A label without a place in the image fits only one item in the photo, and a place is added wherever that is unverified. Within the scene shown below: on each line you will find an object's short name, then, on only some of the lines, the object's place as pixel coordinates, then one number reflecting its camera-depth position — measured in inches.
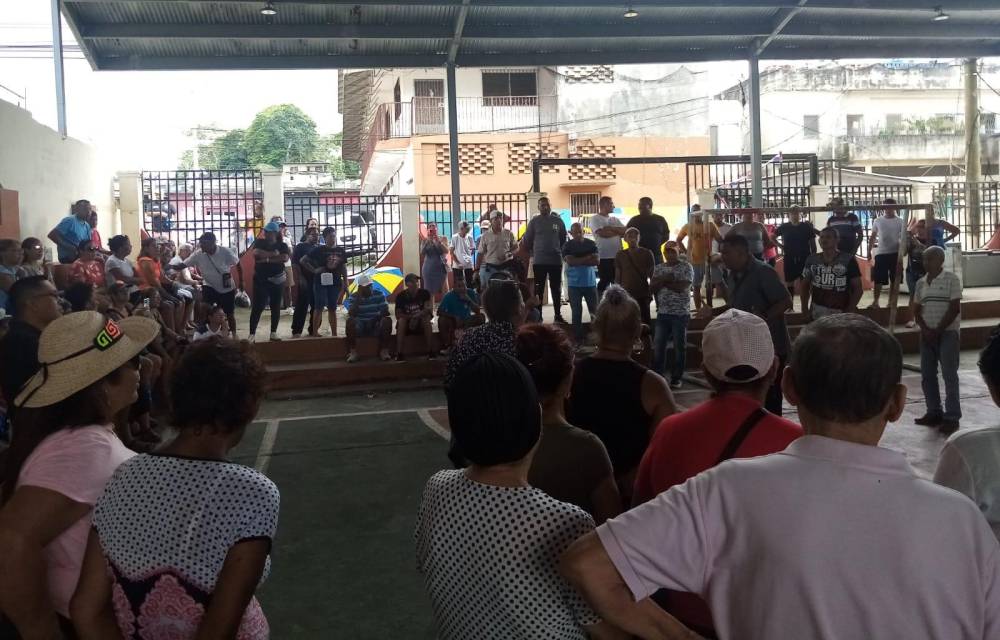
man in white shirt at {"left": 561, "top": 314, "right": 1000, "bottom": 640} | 55.5
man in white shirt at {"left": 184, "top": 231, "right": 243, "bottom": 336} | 434.0
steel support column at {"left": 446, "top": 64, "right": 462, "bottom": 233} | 578.2
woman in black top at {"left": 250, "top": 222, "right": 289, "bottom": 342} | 454.3
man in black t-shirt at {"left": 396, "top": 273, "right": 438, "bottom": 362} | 439.5
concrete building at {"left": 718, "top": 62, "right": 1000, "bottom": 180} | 1459.2
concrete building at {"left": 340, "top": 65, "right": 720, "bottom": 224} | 1050.7
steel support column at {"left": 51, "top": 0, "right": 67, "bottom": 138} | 487.8
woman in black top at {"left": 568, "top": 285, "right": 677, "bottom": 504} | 125.5
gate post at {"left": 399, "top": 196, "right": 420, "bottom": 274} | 641.0
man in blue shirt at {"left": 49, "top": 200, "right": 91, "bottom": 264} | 442.9
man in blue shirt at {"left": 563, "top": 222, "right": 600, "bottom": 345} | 444.5
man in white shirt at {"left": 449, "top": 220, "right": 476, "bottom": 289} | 557.6
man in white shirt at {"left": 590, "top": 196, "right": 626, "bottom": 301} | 468.4
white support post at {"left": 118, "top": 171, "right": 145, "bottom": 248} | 673.6
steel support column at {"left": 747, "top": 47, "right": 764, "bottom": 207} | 606.3
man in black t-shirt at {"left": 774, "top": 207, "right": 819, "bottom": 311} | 488.1
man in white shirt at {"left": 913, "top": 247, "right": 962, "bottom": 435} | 288.8
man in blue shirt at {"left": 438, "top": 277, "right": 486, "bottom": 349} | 436.1
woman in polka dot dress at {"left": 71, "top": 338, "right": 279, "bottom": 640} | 74.1
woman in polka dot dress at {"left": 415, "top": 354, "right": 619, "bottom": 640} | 69.7
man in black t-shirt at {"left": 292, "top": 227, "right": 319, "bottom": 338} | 467.2
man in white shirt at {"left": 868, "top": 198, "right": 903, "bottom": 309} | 528.4
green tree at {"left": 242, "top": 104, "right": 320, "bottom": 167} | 2151.8
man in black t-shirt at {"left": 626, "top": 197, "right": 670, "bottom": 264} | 451.5
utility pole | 807.1
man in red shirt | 87.4
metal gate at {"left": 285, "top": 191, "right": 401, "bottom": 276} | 666.8
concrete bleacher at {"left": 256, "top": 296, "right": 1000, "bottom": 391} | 424.5
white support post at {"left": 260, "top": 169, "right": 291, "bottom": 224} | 689.0
